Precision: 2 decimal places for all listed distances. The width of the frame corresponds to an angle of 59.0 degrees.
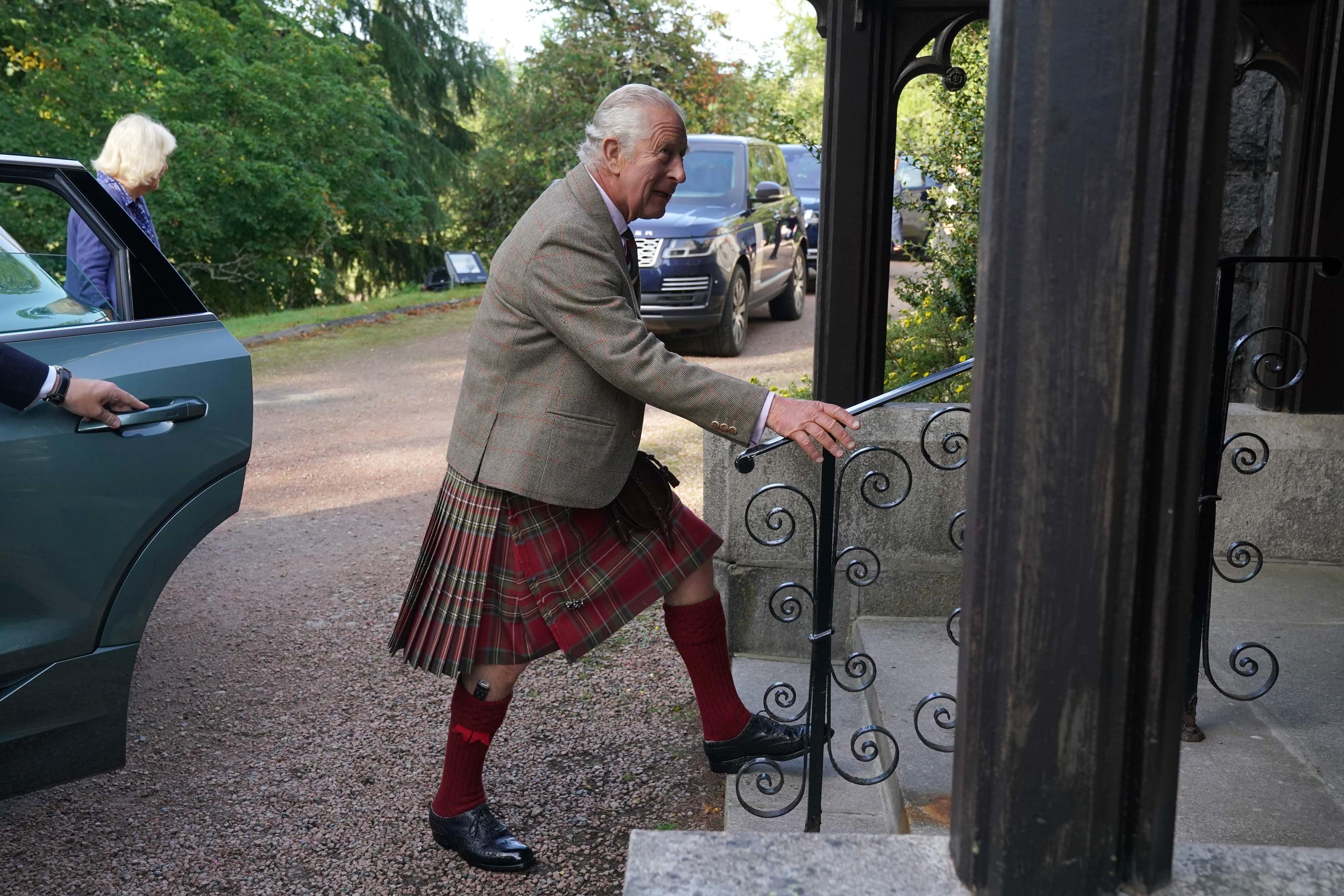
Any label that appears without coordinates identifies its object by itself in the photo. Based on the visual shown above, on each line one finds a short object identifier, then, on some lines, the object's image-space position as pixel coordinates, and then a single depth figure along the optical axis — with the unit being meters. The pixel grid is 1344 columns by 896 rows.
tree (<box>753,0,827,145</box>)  26.70
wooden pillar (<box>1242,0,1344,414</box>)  3.67
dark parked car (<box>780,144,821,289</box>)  14.35
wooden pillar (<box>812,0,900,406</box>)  3.73
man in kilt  2.59
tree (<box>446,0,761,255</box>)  20.58
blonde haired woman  5.26
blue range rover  9.78
